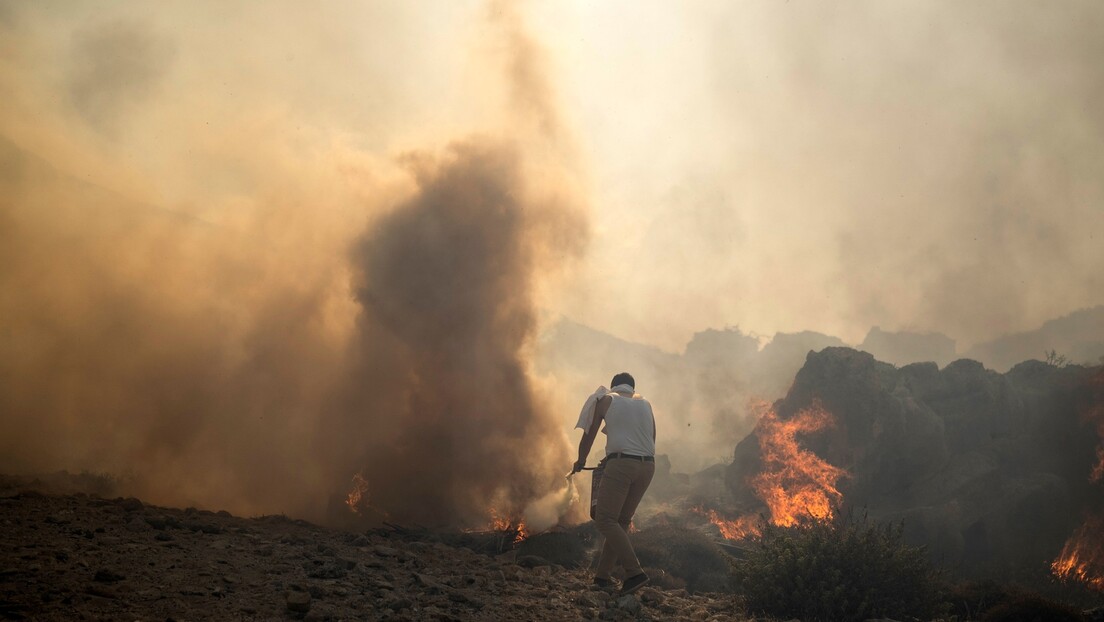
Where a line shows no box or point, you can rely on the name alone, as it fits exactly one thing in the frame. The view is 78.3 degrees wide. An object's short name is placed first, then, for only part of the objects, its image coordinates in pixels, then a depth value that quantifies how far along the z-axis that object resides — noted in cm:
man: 866
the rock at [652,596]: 918
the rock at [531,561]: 1089
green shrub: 841
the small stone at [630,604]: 822
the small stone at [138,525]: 835
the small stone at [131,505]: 955
